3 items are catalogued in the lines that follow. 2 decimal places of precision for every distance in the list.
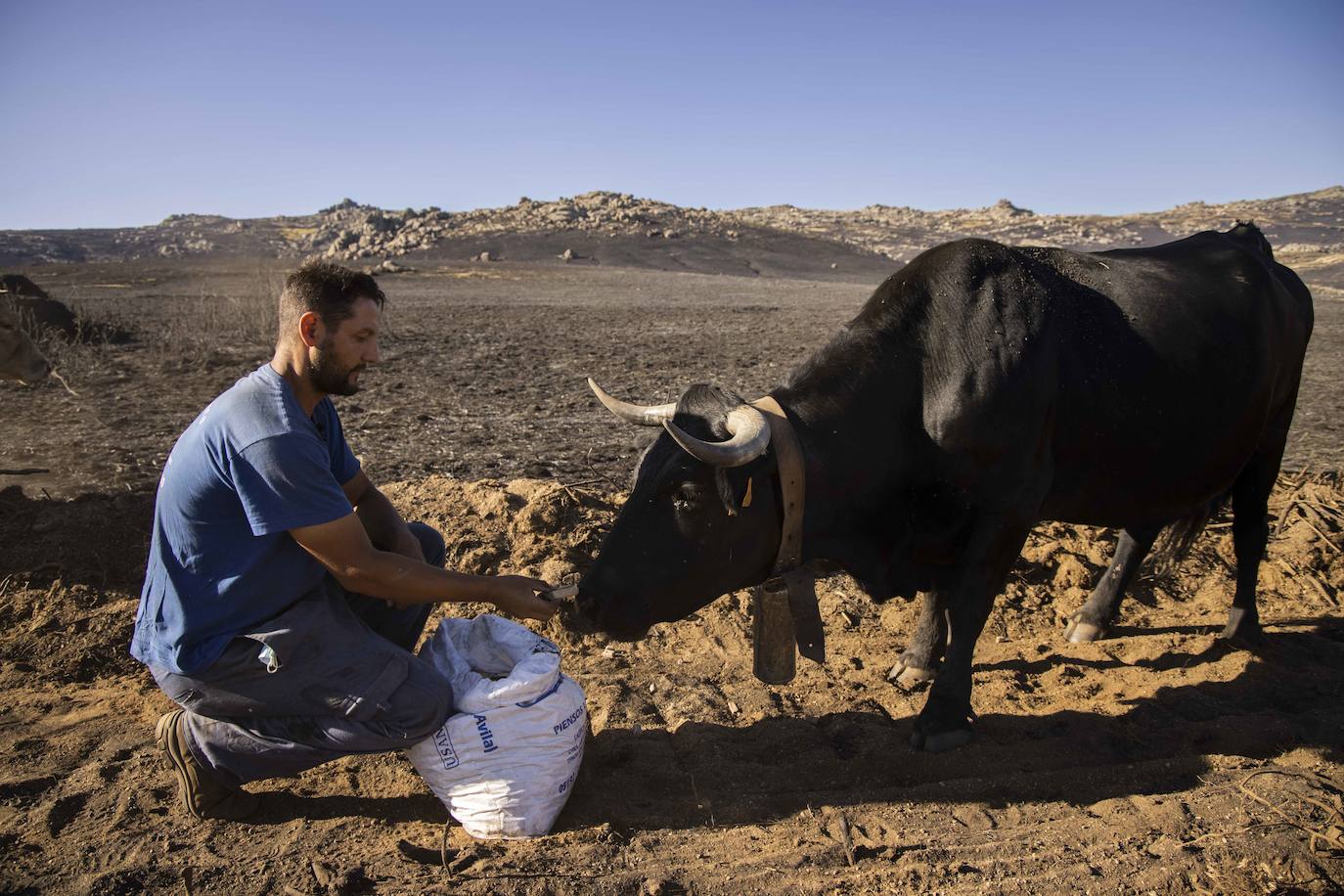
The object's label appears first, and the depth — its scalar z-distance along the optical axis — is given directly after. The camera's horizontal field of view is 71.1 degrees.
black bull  3.89
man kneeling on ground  3.16
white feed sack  3.34
